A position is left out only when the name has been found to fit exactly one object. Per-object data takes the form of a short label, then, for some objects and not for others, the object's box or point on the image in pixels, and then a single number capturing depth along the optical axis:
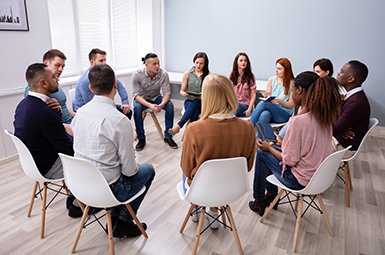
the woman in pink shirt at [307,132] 1.84
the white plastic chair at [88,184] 1.62
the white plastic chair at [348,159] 2.52
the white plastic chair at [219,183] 1.63
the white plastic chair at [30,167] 1.88
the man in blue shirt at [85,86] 3.23
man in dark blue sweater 1.92
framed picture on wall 3.11
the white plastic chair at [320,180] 1.85
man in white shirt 1.69
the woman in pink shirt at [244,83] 3.81
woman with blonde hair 1.69
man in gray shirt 3.87
